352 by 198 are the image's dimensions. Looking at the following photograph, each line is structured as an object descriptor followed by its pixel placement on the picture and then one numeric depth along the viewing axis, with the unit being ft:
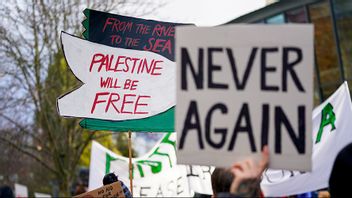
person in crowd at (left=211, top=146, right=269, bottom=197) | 10.01
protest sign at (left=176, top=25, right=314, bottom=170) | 10.28
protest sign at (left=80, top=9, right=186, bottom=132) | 20.27
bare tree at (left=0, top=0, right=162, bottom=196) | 63.72
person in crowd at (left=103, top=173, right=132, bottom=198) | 19.38
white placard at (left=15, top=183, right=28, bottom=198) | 67.51
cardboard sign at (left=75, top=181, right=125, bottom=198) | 14.61
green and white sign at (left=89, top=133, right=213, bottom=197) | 31.04
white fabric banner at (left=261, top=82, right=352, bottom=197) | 22.95
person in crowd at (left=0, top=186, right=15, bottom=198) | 18.62
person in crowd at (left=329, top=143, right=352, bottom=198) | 10.09
